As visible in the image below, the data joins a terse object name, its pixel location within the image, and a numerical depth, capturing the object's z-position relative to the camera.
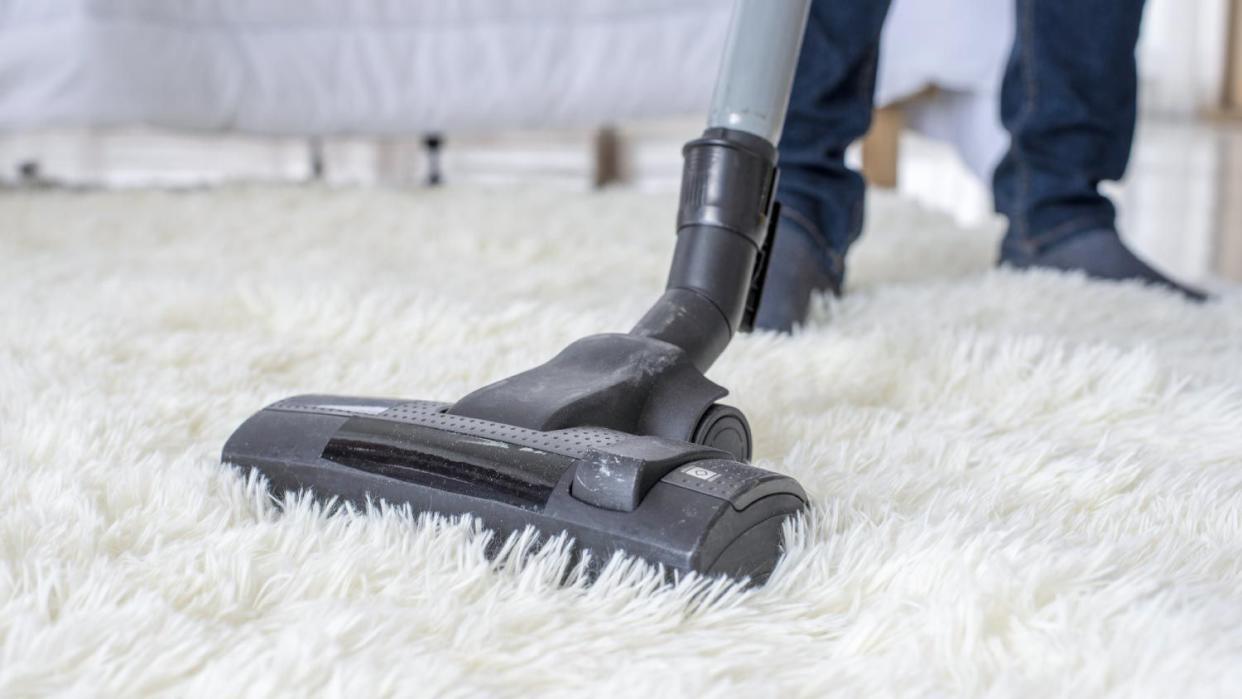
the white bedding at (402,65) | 1.59
